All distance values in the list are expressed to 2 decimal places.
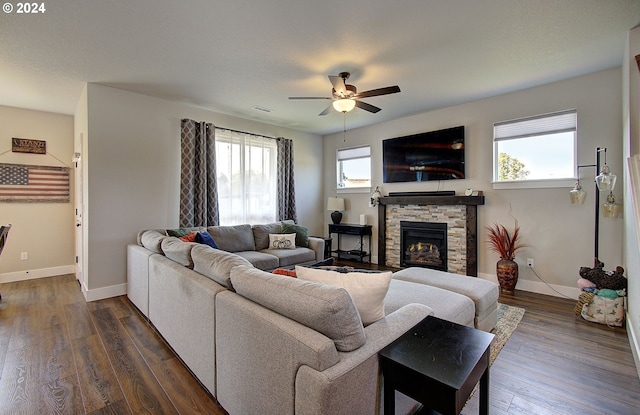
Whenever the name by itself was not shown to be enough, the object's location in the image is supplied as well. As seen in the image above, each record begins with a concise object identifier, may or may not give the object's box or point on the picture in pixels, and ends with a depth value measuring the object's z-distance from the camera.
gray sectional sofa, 1.13
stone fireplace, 4.36
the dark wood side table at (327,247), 5.36
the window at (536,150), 3.66
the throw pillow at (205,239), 3.61
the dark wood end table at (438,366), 1.08
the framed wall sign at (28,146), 4.38
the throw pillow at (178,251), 2.27
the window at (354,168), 5.85
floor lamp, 2.95
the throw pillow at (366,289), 1.48
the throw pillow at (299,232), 4.82
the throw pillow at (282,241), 4.59
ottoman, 2.44
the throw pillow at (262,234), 4.65
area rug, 2.45
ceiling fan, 3.04
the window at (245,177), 4.88
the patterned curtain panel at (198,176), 4.34
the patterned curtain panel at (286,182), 5.60
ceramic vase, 3.77
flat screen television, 4.55
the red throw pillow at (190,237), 3.57
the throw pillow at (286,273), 1.76
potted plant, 3.78
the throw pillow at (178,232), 3.82
